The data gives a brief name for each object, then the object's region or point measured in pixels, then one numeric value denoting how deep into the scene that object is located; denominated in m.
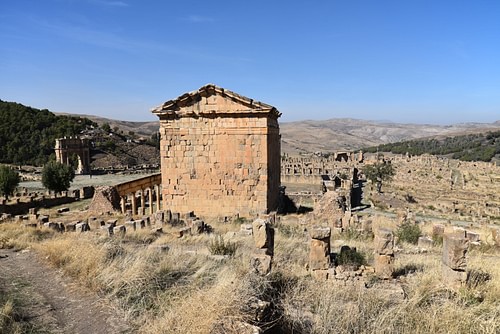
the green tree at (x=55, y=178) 29.50
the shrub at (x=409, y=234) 9.98
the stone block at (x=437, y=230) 10.43
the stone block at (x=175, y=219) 11.62
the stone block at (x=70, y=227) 10.54
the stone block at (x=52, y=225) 10.75
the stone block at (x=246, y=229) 9.76
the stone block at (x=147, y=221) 11.48
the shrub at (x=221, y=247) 7.52
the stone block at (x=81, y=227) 10.38
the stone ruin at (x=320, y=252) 6.53
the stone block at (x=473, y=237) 10.02
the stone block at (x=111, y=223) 10.61
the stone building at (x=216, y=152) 13.00
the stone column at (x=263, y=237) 6.59
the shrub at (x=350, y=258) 6.87
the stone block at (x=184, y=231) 9.91
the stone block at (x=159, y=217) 11.60
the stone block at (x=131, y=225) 10.84
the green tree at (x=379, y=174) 36.41
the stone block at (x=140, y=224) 11.03
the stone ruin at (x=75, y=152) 52.59
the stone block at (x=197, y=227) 10.31
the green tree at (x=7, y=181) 28.38
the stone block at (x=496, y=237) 9.59
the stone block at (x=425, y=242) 9.32
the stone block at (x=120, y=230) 9.75
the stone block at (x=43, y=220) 11.89
